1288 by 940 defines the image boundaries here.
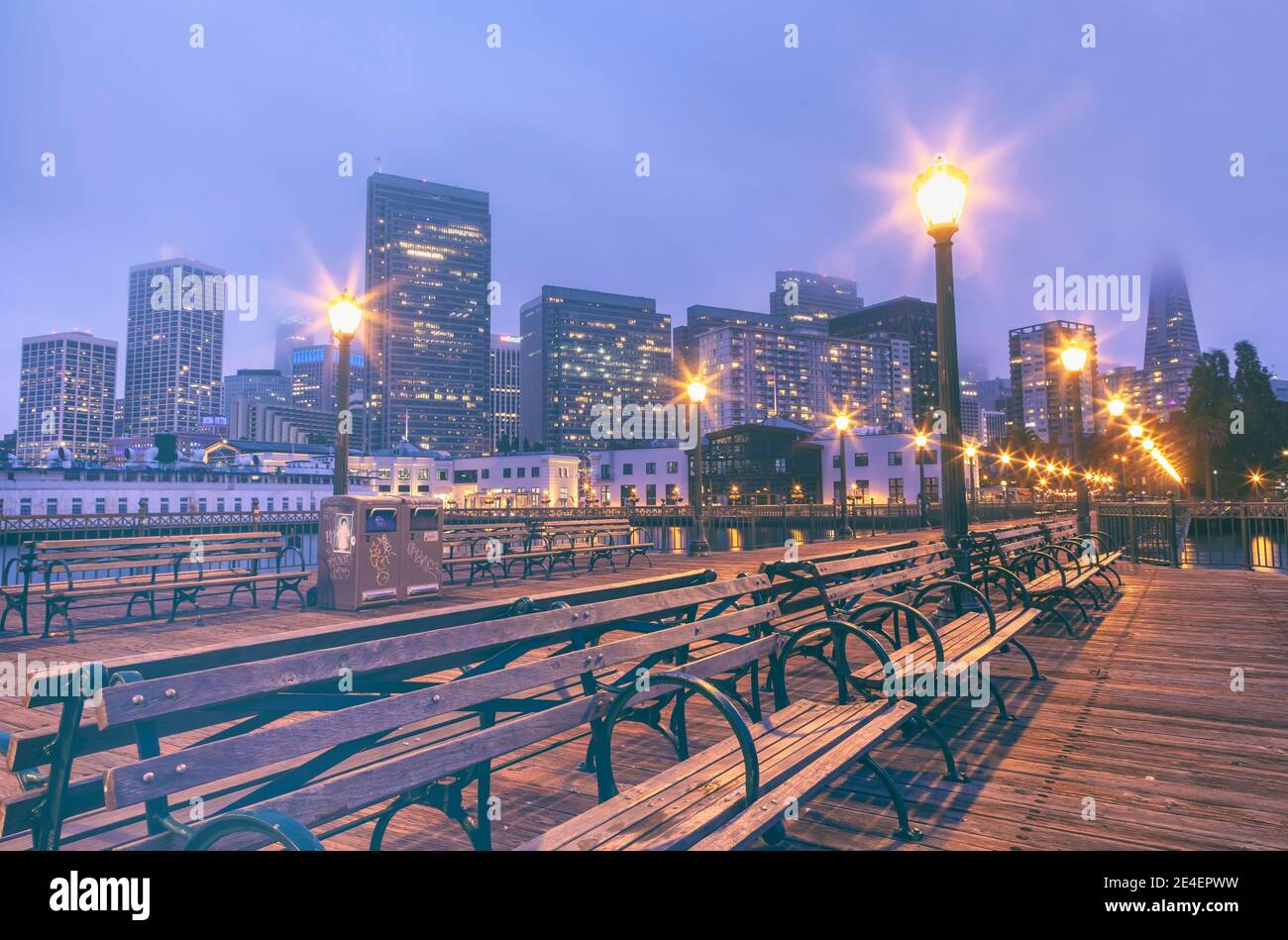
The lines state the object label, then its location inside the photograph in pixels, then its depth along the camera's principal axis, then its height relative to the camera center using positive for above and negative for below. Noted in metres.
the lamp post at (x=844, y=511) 27.44 -0.28
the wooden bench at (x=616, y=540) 16.11 -0.89
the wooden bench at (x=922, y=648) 4.19 -1.05
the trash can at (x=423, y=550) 11.08 -0.65
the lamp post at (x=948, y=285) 8.10 +2.51
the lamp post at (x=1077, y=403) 14.12 +2.02
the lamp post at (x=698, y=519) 20.14 -0.38
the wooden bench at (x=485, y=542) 13.09 -0.72
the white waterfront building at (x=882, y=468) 66.38 +3.47
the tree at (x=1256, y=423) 65.69 +7.13
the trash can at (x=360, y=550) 10.31 -0.61
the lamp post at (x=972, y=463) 58.00 +3.78
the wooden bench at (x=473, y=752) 1.95 -0.86
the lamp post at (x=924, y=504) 38.41 -0.02
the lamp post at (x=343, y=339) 11.88 +2.95
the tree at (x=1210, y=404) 62.12 +8.78
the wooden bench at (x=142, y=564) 8.61 -0.70
